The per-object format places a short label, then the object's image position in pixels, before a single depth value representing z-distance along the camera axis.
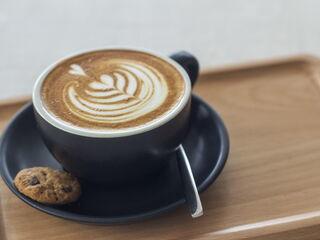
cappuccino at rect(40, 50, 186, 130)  0.65
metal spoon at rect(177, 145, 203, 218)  0.61
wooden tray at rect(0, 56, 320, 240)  0.63
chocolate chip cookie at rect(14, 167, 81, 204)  0.62
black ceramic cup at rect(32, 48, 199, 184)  0.61
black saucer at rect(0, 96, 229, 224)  0.62
